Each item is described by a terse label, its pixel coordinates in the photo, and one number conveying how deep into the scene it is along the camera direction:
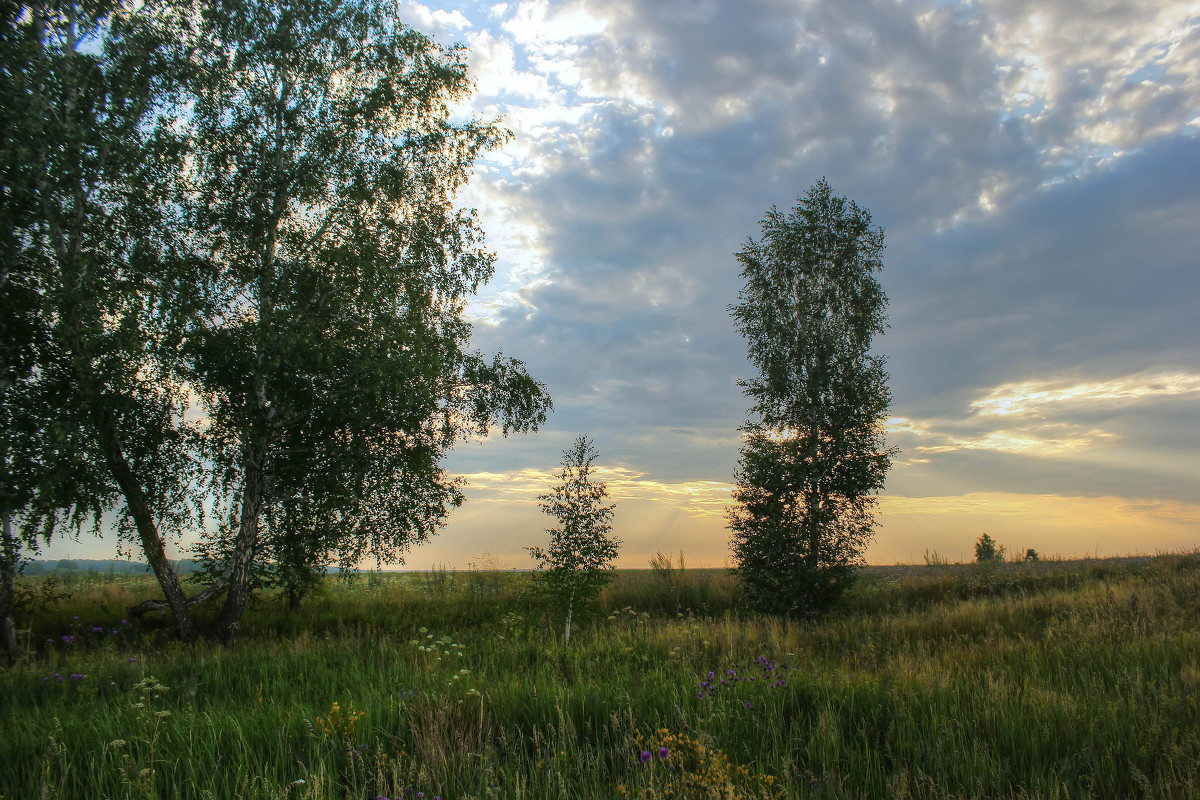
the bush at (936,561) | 30.65
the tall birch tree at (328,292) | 14.51
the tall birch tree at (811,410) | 20.14
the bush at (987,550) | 36.62
